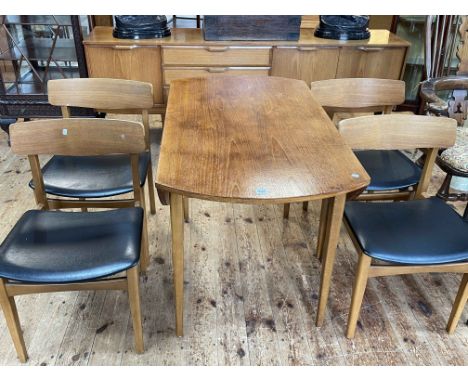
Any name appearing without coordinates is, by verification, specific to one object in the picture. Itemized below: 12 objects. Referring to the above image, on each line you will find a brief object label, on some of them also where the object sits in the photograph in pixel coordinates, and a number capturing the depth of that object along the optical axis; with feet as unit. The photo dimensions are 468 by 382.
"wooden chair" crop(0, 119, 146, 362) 3.89
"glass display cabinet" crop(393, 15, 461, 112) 10.68
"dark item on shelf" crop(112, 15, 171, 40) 8.83
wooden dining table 3.65
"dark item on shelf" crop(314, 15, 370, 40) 9.25
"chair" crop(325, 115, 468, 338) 4.21
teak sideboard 8.82
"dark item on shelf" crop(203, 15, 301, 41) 8.73
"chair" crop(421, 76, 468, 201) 5.97
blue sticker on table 3.57
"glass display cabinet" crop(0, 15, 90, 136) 8.48
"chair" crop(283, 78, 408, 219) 5.71
